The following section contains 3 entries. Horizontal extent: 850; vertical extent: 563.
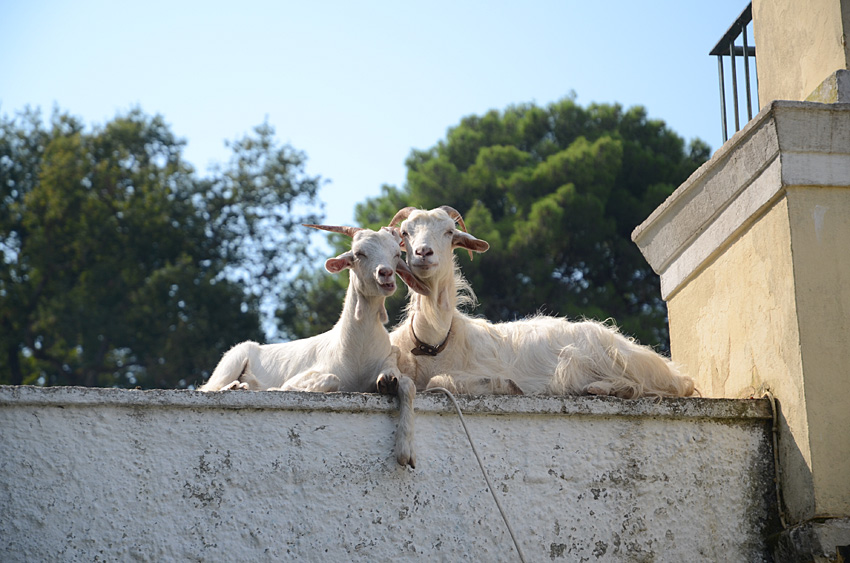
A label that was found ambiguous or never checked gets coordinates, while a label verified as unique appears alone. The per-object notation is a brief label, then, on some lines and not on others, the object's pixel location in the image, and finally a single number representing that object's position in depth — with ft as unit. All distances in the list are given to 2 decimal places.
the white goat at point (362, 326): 17.93
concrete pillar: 15.62
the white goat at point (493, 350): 19.83
